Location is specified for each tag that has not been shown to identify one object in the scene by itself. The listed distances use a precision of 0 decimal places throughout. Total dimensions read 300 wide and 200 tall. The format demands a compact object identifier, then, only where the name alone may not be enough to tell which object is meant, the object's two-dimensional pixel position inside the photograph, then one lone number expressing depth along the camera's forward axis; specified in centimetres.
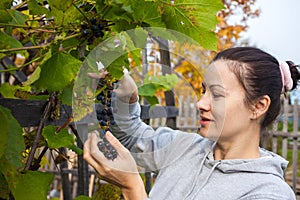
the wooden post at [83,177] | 148
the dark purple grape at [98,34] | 79
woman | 90
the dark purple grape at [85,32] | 79
